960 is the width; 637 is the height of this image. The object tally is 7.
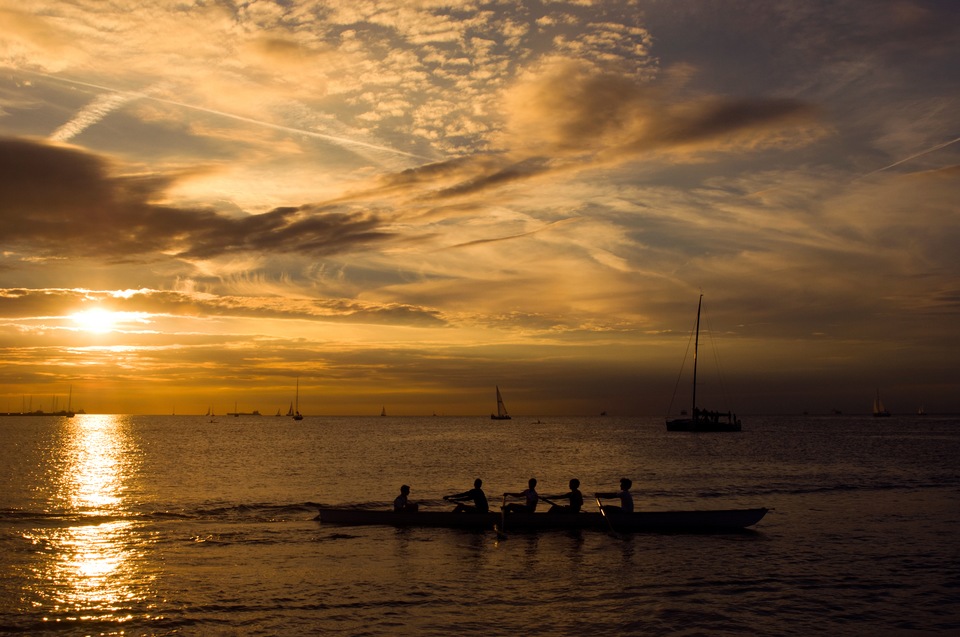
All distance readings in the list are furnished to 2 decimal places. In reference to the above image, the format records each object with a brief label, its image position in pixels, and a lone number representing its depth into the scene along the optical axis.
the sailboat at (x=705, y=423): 138.25
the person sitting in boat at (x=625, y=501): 31.92
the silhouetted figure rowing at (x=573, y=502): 32.28
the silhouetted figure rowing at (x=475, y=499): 32.50
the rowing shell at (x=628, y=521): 31.64
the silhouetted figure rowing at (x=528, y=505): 32.22
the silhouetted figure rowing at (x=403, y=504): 33.25
